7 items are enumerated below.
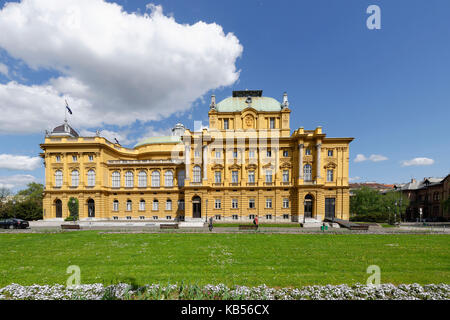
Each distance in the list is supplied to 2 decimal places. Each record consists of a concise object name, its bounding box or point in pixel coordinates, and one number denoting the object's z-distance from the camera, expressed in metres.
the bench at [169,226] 28.49
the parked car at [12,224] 29.11
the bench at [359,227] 26.61
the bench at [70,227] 28.31
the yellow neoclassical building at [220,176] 39.19
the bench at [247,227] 26.82
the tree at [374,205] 45.31
